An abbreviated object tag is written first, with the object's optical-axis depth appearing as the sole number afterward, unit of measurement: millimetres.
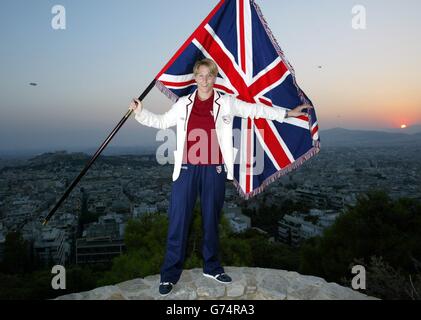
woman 2904
